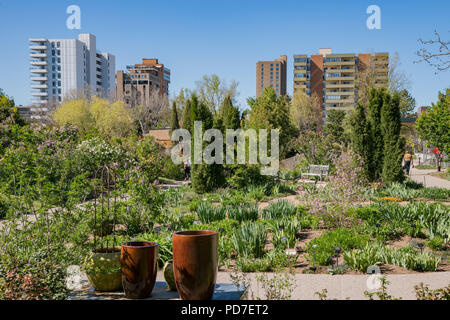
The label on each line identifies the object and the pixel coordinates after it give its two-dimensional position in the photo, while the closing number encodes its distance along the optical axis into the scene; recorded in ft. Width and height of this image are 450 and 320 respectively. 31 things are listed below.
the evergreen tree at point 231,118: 67.77
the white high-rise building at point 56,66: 305.12
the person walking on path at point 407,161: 66.03
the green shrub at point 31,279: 11.96
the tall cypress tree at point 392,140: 46.88
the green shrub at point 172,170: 67.00
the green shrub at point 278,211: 29.25
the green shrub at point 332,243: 20.16
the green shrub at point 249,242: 21.27
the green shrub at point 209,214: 29.09
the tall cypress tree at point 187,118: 86.40
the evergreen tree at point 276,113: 83.82
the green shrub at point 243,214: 29.17
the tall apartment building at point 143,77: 315.37
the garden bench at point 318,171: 52.80
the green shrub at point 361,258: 19.04
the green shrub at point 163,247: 20.18
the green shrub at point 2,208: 33.20
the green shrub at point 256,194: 41.63
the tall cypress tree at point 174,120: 108.53
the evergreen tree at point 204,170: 47.14
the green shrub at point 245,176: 47.83
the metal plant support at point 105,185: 25.94
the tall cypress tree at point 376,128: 48.80
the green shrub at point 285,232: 22.41
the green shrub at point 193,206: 35.04
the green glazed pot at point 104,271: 13.55
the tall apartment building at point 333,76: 285.64
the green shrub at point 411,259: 18.95
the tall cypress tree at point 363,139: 48.83
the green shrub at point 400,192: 38.11
